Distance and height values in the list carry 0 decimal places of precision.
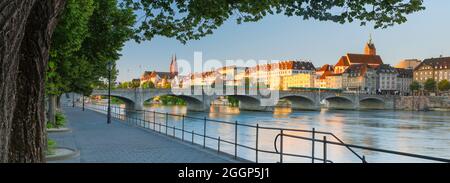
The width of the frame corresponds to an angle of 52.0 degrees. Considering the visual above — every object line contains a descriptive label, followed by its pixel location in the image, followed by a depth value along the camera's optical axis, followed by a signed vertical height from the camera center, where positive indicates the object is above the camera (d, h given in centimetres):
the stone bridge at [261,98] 7819 -201
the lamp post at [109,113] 2740 -155
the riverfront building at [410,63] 19350 +1123
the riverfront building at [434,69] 15812 +712
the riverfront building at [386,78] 17088 +426
